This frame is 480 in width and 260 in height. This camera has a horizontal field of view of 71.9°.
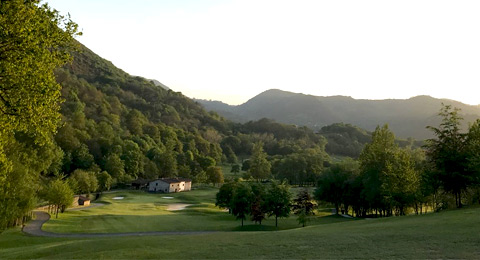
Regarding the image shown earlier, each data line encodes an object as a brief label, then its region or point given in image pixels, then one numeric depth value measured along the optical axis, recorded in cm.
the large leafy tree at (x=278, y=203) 5588
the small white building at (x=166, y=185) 12107
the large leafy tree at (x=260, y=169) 14300
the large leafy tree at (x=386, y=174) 5094
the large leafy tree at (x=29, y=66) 1731
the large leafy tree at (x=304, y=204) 5875
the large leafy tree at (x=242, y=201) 5872
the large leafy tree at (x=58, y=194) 6625
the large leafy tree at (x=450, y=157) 4278
